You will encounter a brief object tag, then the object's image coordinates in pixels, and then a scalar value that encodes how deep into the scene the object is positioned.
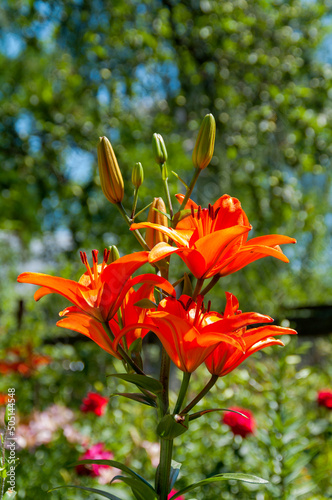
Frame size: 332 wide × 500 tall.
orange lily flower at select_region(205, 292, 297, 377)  0.42
